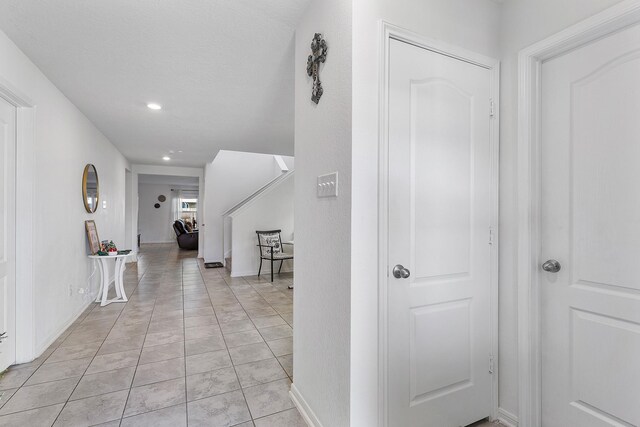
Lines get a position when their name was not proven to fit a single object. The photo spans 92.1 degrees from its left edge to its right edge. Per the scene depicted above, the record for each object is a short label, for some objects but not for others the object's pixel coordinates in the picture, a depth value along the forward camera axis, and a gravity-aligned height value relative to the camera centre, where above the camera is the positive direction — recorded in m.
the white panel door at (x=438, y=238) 1.43 -0.12
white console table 3.86 -0.85
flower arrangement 3.99 -0.46
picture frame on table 3.80 -0.29
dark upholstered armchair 9.72 -0.83
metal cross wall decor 1.56 +0.80
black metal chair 5.77 -0.58
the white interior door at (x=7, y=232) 2.18 -0.14
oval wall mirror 3.73 +0.32
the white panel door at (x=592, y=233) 1.28 -0.08
